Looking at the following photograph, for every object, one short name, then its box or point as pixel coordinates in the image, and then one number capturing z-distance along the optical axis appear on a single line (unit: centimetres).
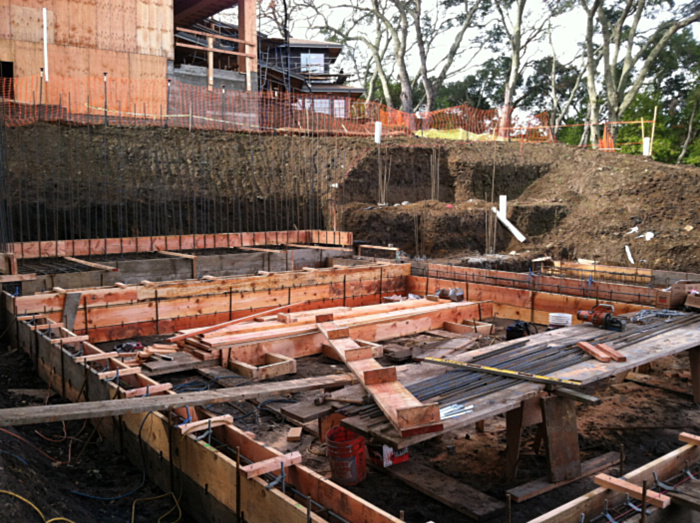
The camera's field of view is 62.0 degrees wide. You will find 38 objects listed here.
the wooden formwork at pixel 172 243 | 1112
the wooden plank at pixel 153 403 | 371
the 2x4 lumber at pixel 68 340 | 654
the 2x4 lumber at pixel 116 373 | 555
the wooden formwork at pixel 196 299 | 805
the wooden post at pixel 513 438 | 452
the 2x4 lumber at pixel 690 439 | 438
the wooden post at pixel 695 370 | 615
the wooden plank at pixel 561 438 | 444
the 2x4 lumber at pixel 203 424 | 452
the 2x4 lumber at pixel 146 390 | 504
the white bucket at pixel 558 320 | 773
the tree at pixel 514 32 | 2740
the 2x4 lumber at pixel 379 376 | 414
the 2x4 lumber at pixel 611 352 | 500
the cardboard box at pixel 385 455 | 479
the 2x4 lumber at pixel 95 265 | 967
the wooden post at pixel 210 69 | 2121
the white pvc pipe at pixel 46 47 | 1719
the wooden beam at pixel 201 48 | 2045
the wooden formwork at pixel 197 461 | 366
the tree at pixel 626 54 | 2613
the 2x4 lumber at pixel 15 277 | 791
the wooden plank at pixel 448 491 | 415
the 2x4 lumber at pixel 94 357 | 595
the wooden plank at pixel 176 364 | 674
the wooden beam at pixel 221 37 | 2116
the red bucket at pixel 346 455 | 443
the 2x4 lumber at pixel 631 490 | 362
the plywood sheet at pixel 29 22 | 1731
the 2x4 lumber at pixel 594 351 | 500
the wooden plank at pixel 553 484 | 429
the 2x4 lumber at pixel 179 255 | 1094
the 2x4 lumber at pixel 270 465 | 386
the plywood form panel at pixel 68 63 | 1783
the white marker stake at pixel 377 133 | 2038
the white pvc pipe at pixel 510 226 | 1759
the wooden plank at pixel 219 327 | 762
